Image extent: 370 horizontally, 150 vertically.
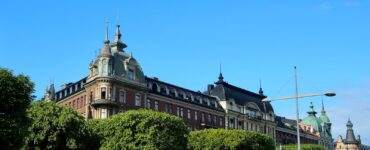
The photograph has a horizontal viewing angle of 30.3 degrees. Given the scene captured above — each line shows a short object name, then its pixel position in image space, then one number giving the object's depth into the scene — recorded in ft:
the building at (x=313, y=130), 645.01
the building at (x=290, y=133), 568.00
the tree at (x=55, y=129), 249.34
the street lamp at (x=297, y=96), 193.98
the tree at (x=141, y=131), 271.08
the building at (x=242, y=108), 489.26
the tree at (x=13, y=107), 195.93
